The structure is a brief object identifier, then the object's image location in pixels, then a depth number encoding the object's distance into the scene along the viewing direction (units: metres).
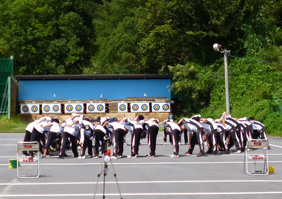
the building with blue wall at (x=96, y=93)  52.69
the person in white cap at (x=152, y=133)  23.94
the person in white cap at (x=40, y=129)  24.09
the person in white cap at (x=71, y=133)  23.36
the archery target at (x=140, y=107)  52.72
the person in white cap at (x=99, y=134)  23.36
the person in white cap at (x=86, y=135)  23.50
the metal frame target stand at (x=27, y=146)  17.19
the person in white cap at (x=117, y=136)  23.41
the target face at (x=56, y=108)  52.57
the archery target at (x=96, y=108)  52.78
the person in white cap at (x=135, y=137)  23.95
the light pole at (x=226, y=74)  36.86
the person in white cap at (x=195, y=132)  24.23
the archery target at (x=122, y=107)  52.75
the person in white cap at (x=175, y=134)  23.81
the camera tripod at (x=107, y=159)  12.37
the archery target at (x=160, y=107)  52.72
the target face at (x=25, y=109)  51.73
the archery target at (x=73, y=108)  52.56
